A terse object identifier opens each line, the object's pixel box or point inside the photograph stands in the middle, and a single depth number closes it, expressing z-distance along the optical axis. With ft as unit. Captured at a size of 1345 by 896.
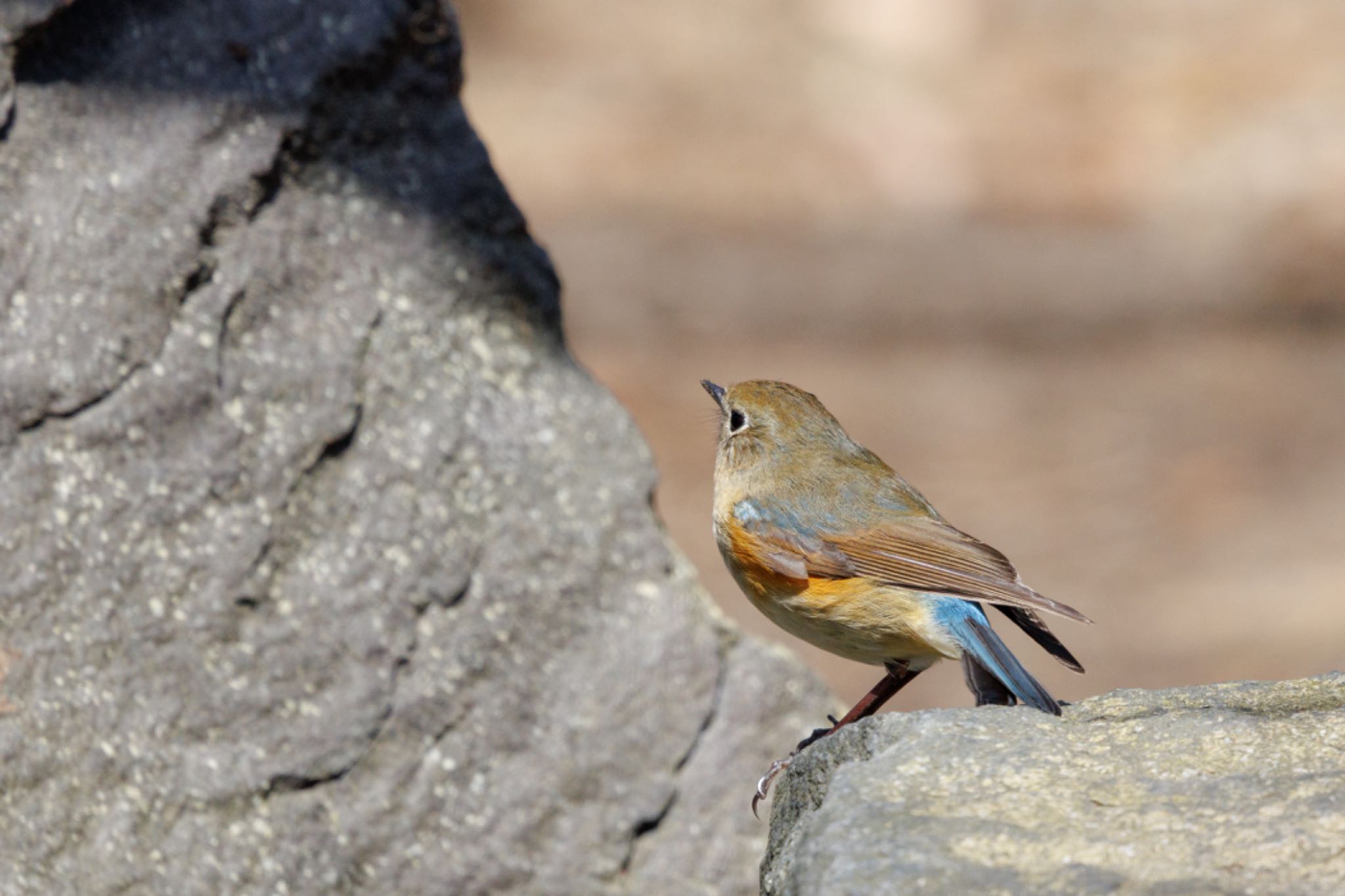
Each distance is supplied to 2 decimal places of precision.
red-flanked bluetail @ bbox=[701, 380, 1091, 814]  19.15
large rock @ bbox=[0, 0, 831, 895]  20.07
